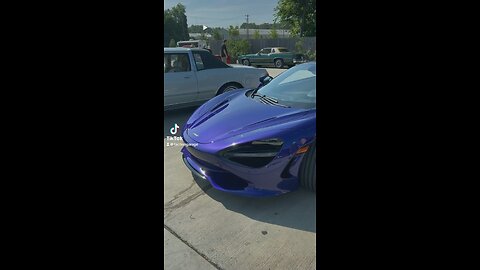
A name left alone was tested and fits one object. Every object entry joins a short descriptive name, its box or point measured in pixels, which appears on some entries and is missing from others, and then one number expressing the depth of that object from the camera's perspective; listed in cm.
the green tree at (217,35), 2583
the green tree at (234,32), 2743
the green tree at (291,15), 1967
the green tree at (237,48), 2160
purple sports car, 229
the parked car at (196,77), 512
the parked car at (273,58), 1747
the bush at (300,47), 1945
